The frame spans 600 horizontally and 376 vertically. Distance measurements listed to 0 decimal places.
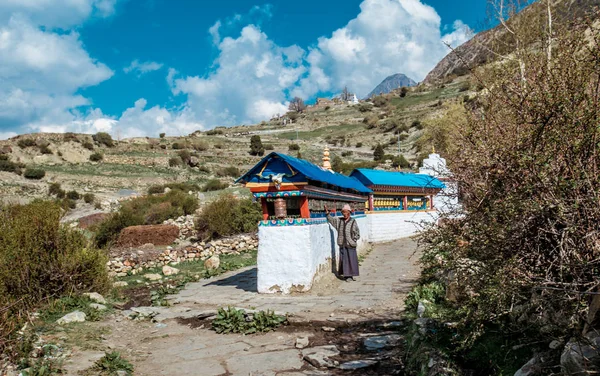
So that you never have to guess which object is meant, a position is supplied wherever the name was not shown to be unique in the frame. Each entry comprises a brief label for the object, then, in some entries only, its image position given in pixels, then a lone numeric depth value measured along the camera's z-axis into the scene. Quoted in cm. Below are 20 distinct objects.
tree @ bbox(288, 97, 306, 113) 11206
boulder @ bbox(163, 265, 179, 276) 1327
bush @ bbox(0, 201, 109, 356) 750
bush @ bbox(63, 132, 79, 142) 5244
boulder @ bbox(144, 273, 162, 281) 1245
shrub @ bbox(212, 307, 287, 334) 681
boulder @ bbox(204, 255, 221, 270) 1355
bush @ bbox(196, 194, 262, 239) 2012
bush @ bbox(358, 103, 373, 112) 8500
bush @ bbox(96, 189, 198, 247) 2183
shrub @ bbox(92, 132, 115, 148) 5509
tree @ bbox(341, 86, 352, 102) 12456
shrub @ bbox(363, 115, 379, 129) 6933
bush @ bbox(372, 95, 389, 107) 8697
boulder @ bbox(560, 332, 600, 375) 262
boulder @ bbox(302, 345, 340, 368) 528
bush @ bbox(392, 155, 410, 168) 4203
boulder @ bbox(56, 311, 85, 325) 682
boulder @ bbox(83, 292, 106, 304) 823
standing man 1058
